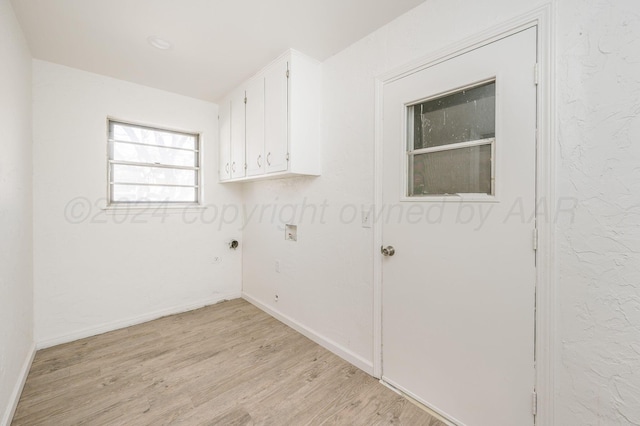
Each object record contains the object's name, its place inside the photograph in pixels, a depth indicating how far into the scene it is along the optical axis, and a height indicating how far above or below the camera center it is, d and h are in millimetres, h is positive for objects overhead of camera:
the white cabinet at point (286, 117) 2191 +835
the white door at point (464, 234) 1278 -121
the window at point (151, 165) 2760 +520
